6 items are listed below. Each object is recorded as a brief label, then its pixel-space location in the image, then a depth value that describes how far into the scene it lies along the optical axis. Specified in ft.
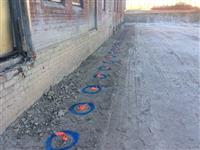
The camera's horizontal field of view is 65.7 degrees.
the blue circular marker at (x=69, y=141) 6.41
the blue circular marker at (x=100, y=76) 12.96
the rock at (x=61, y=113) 8.27
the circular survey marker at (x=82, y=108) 8.56
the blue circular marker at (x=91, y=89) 10.64
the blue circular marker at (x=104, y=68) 14.82
